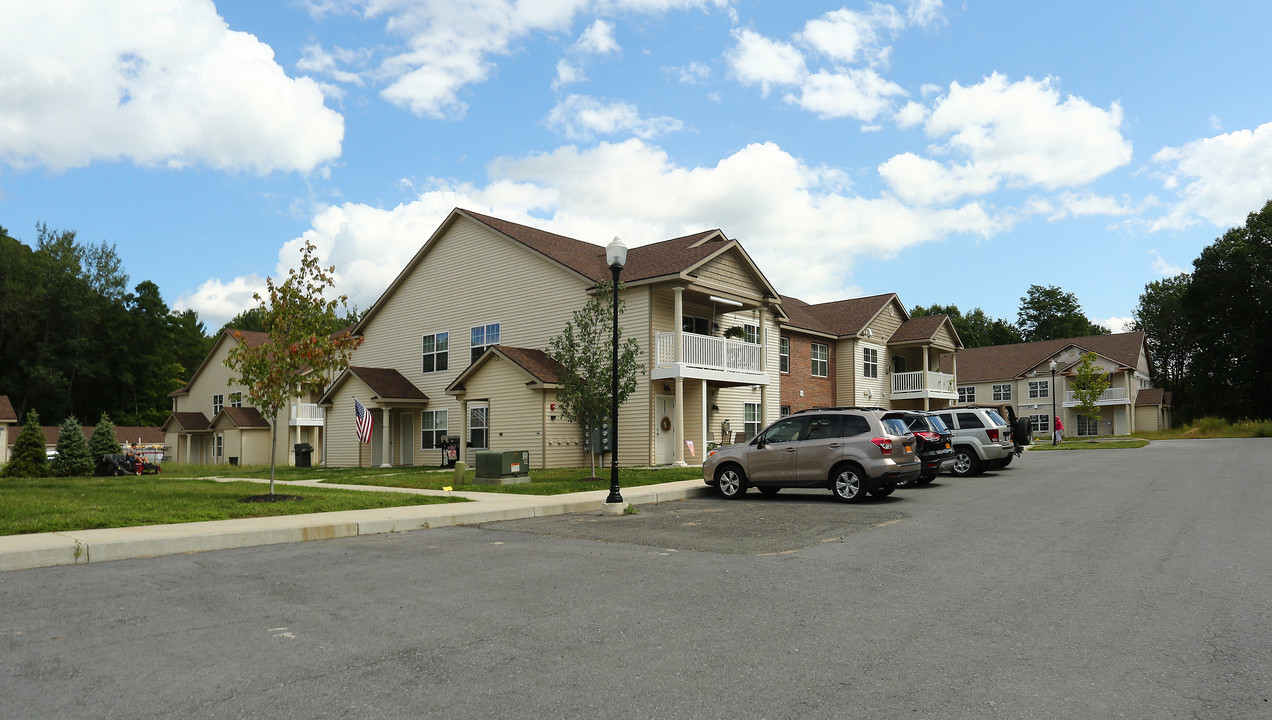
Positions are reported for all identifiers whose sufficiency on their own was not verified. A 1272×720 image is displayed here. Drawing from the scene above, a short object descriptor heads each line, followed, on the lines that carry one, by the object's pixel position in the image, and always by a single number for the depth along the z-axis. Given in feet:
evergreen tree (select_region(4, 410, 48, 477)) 78.74
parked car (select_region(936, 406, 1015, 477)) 76.23
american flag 98.32
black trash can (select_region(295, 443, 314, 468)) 114.62
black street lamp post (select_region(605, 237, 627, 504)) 48.47
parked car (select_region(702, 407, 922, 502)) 51.85
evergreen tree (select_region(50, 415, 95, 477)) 81.00
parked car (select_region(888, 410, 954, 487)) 63.67
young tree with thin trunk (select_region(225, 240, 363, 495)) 49.21
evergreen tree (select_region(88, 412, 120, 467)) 90.74
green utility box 65.41
